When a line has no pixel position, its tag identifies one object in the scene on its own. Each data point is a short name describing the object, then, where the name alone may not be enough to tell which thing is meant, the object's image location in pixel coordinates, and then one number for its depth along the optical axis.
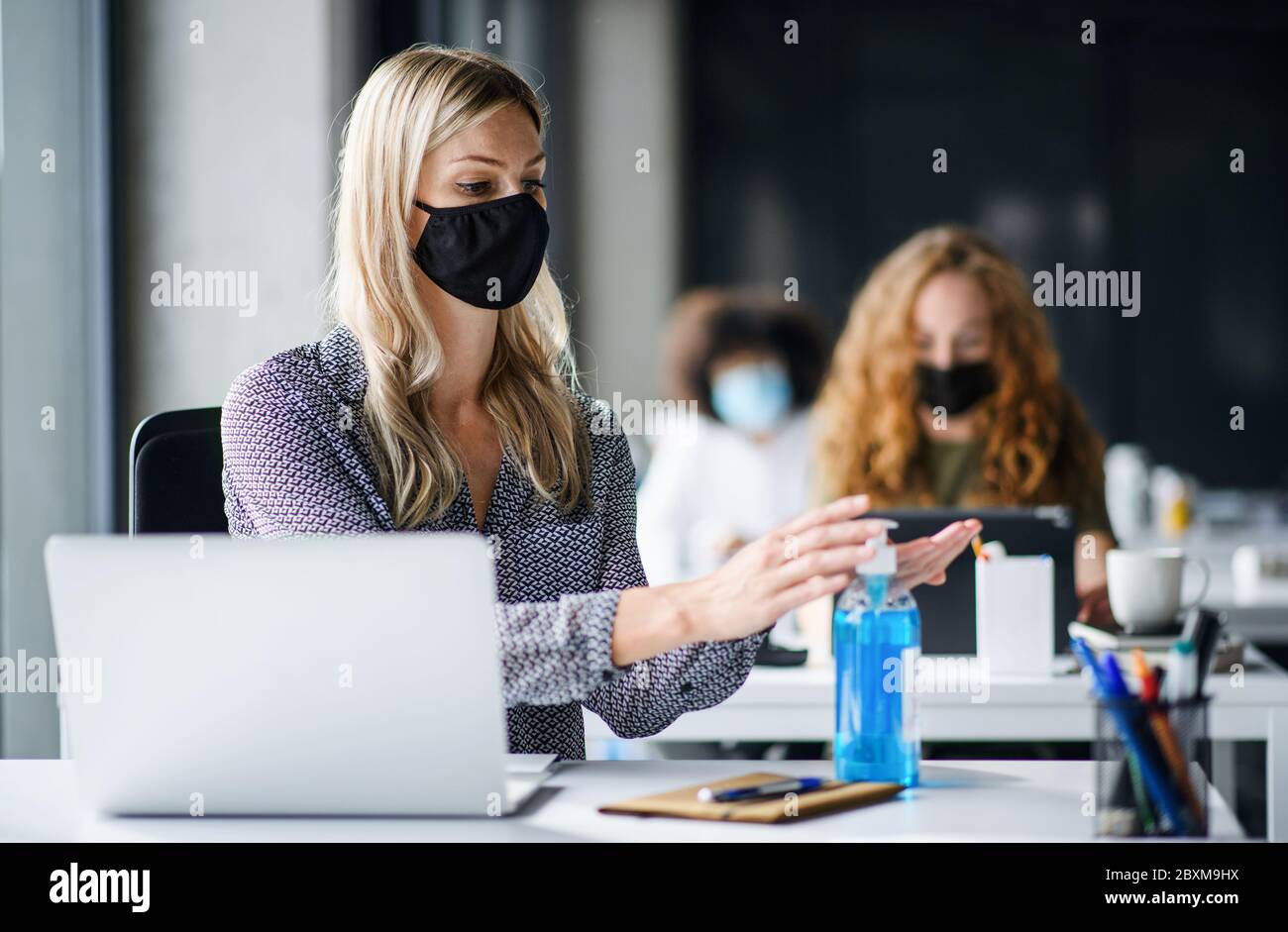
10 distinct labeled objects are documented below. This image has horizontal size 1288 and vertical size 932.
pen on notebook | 2.88
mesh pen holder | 2.80
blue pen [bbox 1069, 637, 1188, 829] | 2.80
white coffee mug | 3.61
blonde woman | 3.12
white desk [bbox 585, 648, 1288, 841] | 3.47
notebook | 2.84
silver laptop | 2.80
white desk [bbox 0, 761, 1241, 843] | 2.83
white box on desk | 3.56
